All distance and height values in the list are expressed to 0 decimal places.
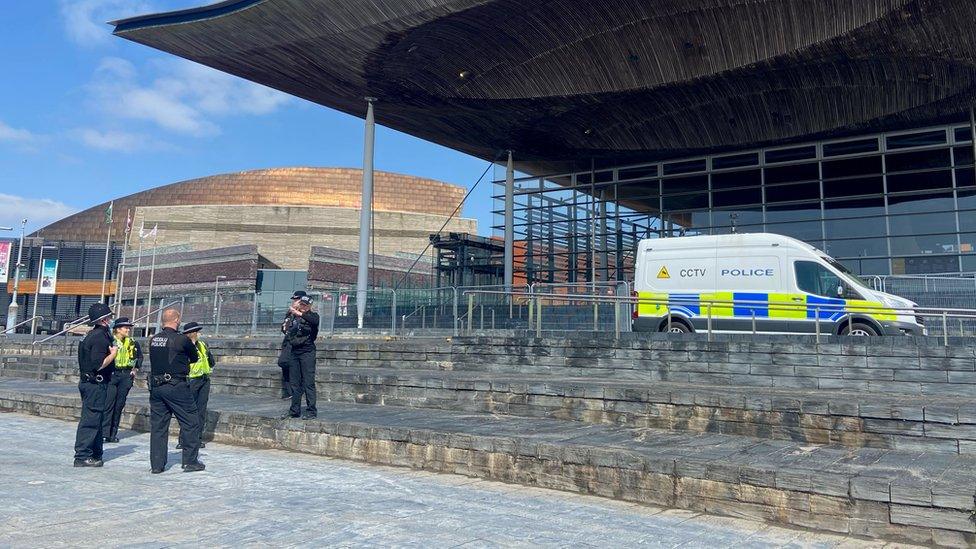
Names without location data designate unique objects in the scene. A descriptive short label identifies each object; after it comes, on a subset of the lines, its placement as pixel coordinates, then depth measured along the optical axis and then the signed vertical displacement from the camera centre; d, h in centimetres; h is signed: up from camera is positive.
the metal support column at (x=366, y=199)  2384 +500
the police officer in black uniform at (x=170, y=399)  750 -66
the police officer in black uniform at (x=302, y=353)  900 -17
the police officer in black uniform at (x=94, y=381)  782 -52
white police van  1330 +125
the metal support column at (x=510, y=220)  2894 +522
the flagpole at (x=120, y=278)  3762 +397
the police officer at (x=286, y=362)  993 -34
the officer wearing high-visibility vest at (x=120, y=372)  957 -50
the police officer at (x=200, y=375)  868 -46
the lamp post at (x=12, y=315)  3456 +102
